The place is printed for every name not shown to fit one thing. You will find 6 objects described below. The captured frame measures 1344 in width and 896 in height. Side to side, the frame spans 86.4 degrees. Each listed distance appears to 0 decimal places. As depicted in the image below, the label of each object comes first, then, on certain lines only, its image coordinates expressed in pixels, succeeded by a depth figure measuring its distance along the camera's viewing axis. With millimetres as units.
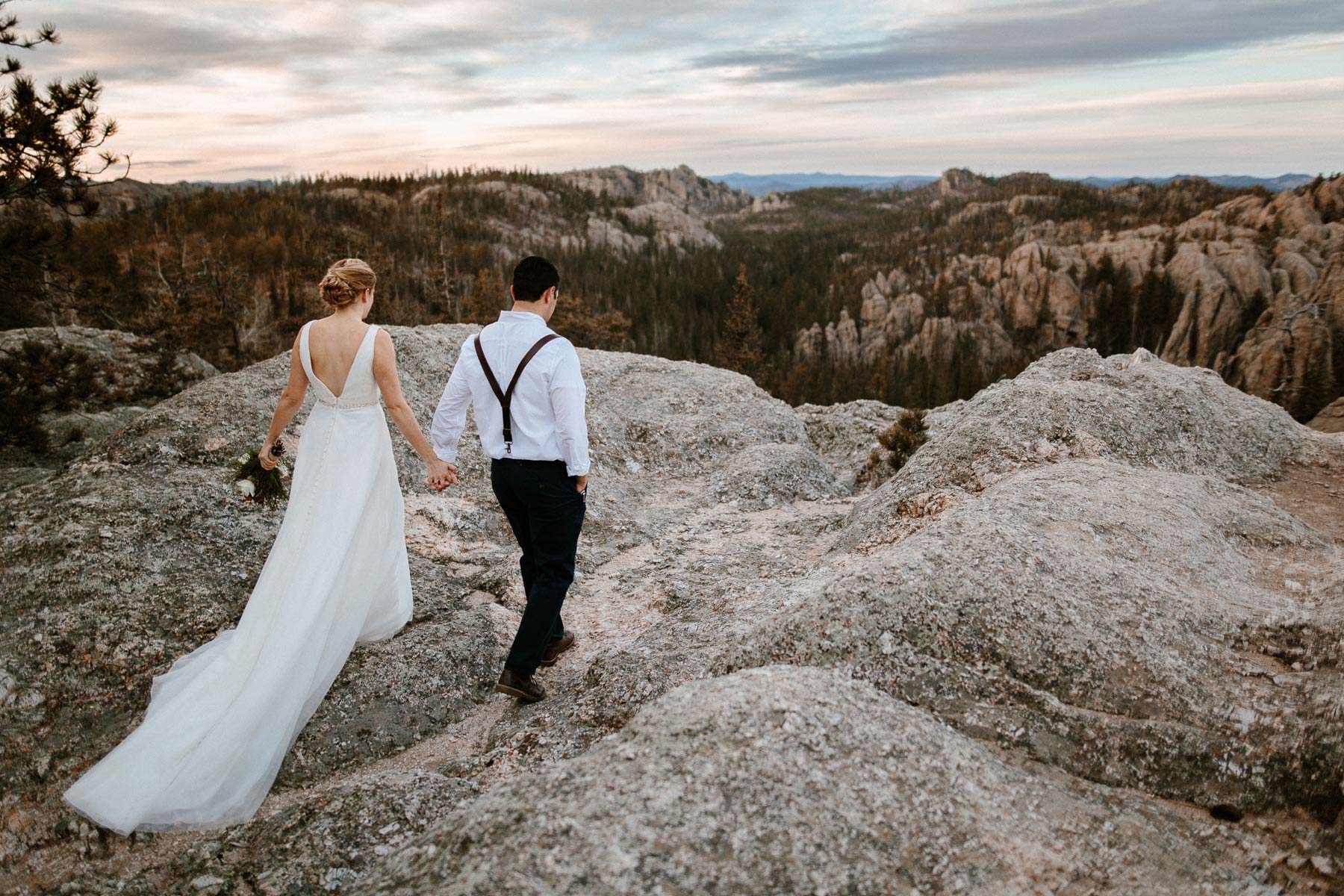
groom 5234
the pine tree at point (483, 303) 53188
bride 4859
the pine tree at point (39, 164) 8367
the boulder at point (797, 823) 3260
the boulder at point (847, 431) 16453
